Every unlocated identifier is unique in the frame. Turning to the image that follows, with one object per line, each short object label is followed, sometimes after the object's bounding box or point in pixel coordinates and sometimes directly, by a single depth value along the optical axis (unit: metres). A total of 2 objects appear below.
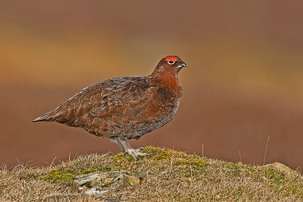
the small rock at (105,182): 16.17
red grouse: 18.80
